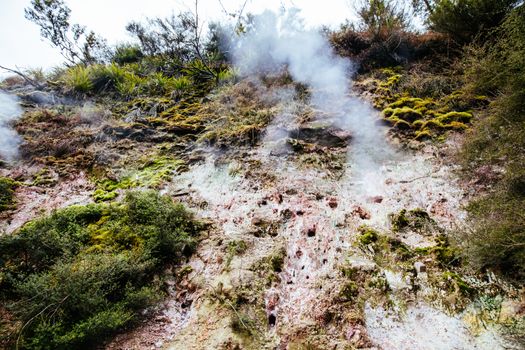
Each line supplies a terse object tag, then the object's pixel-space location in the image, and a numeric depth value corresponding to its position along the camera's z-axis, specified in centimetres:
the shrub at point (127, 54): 1167
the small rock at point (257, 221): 437
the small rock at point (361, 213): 419
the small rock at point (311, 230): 404
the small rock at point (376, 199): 443
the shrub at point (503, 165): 277
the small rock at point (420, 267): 321
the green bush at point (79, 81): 947
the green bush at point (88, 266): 301
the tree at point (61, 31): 1095
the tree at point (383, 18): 817
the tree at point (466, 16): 580
